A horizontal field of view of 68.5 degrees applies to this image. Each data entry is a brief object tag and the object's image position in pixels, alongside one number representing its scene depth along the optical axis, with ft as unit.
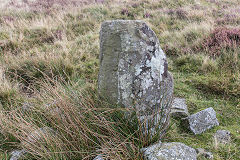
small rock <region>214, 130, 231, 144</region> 8.06
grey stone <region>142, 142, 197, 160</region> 6.11
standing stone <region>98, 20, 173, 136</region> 7.89
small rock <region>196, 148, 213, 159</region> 7.13
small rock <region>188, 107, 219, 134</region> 9.11
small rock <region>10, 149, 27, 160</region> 7.61
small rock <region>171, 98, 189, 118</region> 10.26
